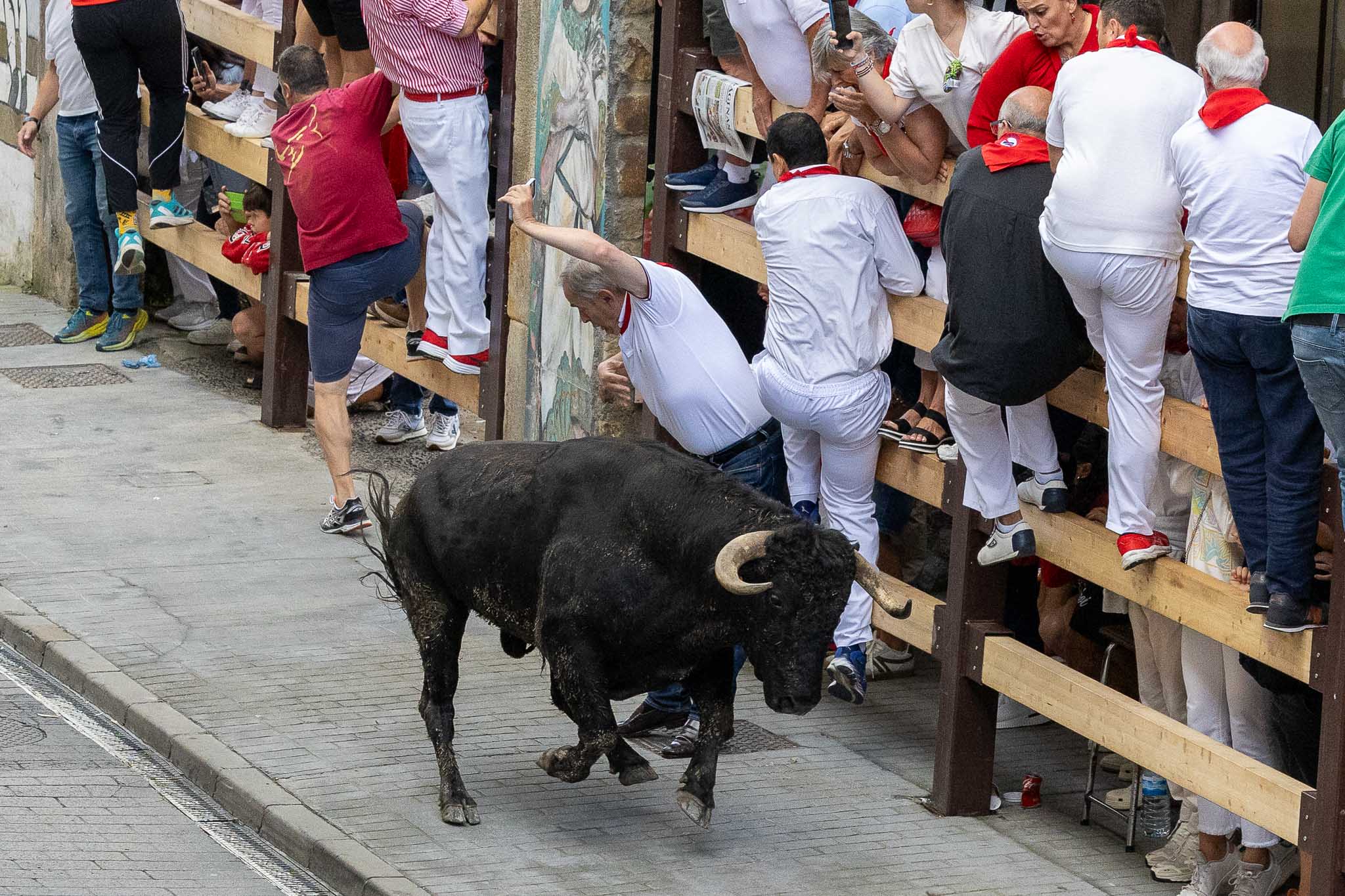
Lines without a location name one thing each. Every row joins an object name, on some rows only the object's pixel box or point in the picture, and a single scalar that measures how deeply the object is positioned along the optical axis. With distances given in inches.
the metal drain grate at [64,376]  1161.8
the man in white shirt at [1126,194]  557.9
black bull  573.3
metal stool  649.0
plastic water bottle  665.0
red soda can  689.0
